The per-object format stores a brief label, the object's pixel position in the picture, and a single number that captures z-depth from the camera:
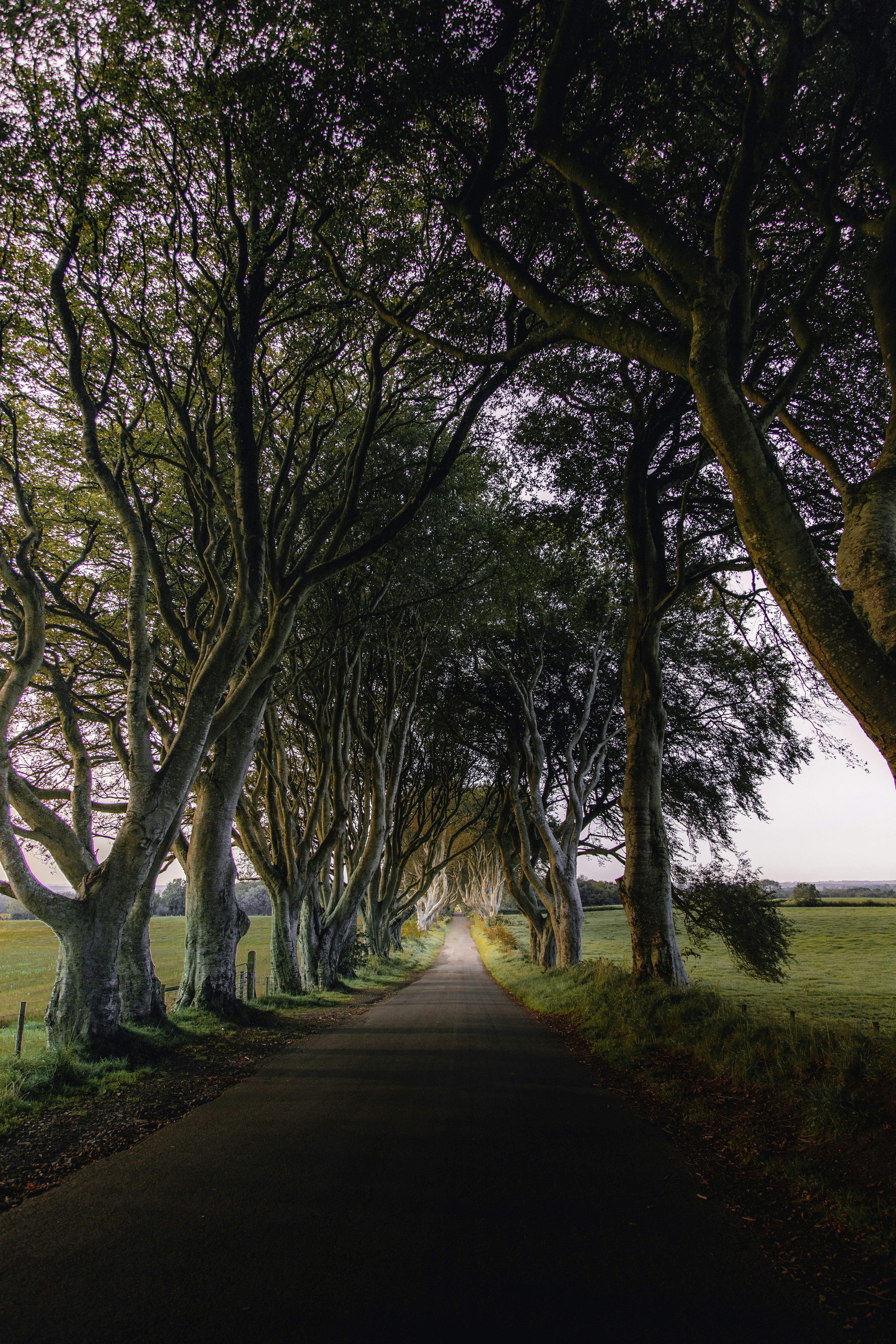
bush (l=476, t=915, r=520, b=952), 35.50
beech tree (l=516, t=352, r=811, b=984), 10.43
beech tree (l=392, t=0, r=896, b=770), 5.18
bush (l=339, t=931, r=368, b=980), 19.94
